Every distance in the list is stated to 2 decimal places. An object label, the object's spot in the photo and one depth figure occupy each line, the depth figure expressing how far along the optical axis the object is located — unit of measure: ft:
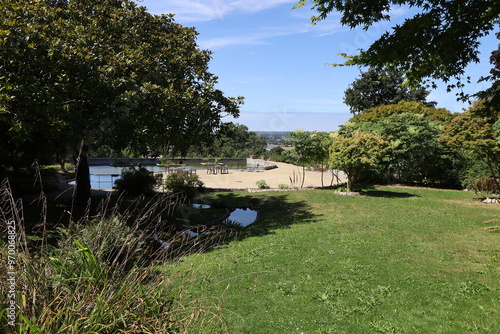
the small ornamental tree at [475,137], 41.19
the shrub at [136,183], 54.49
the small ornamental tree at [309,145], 61.59
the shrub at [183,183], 54.19
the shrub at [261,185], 66.95
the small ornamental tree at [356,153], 50.96
